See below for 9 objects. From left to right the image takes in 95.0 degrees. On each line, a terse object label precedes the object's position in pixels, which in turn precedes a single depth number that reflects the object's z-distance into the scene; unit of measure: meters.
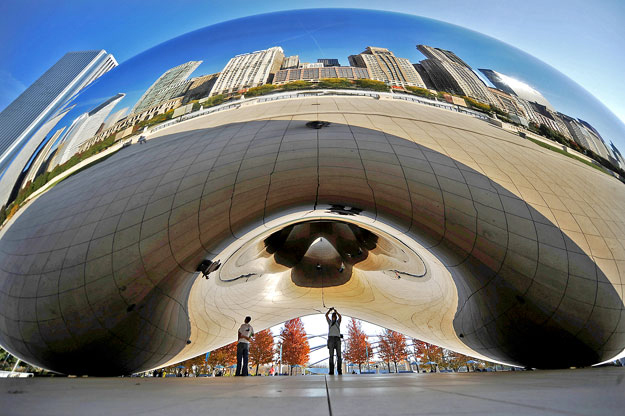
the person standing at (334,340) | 6.17
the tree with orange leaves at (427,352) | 30.55
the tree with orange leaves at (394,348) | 35.00
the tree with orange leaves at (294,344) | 33.59
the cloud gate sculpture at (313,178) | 3.21
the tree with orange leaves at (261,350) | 30.03
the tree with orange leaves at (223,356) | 26.89
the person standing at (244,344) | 5.92
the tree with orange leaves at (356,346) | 37.69
